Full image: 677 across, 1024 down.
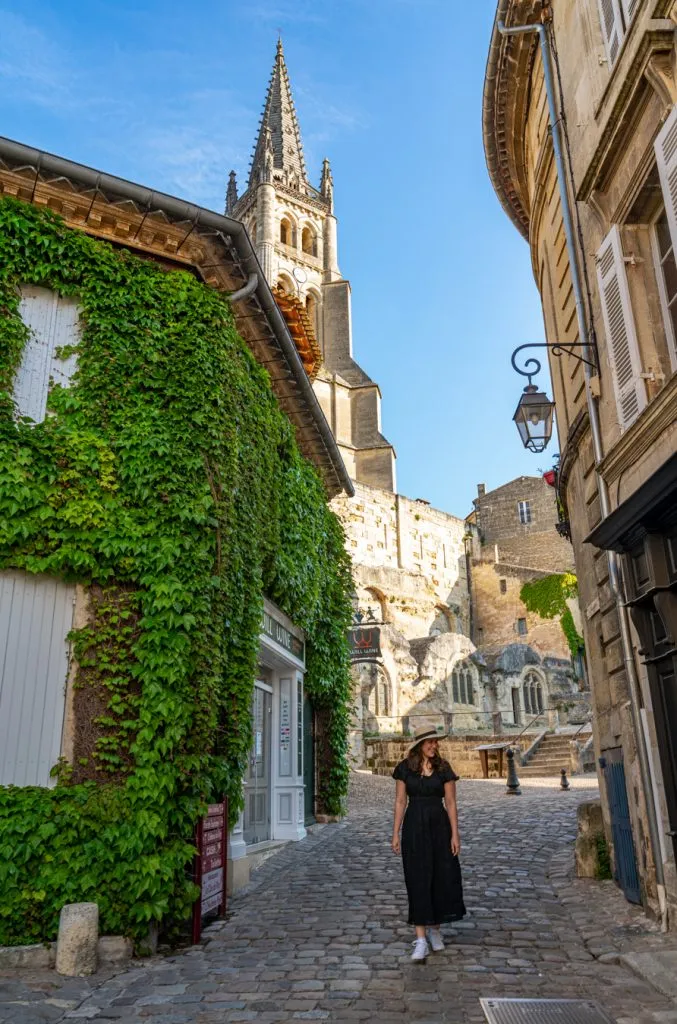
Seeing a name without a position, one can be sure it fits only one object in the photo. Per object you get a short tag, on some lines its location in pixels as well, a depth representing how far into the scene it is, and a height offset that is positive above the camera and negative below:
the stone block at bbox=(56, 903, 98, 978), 5.52 -0.95
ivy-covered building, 6.28 +2.12
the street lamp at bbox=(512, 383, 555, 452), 8.09 +3.44
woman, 5.60 -0.35
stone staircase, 22.48 +0.73
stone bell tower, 49.62 +34.23
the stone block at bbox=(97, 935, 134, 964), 5.90 -1.06
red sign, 6.56 -0.56
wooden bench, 22.77 +0.91
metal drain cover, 4.24 -1.13
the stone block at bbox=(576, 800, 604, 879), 8.15 -0.52
